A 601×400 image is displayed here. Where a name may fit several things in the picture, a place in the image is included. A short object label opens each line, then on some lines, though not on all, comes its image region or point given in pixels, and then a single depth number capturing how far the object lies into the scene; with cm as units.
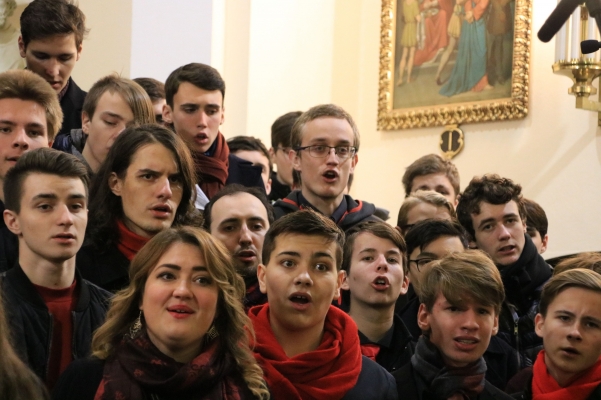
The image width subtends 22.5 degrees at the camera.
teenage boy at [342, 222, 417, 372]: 605
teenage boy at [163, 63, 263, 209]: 750
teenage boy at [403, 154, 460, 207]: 853
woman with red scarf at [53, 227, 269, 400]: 461
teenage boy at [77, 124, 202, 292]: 586
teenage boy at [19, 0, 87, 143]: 722
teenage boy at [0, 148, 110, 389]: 495
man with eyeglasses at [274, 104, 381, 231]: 708
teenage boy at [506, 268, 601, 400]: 568
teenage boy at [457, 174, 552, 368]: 670
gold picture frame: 1128
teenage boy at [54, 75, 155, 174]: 686
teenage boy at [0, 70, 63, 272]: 597
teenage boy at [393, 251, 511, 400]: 547
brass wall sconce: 1017
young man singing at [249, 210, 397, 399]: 515
